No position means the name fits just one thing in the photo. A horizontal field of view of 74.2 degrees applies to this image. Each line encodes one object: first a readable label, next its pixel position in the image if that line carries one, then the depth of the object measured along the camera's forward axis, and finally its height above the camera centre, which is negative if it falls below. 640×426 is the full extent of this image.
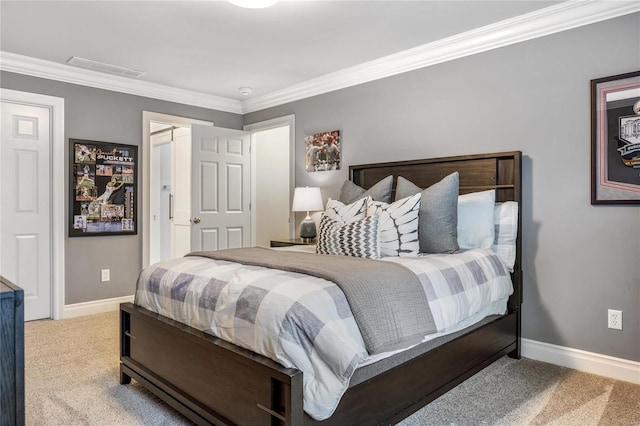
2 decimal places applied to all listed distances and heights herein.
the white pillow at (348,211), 2.88 -0.01
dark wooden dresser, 1.30 -0.46
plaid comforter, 1.52 -0.42
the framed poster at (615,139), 2.46 +0.42
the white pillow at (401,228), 2.63 -0.11
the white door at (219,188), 4.59 +0.24
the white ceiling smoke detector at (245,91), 4.51 +1.29
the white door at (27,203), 3.65 +0.05
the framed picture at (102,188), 3.96 +0.20
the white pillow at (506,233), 2.76 -0.15
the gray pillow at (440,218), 2.68 -0.05
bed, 1.57 -0.74
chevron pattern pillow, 2.50 -0.18
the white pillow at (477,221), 2.77 -0.07
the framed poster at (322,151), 4.15 +0.59
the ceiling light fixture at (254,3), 2.50 +1.23
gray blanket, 1.69 -0.37
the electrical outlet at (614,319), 2.54 -0.66
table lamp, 4.01 +0.05
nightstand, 3.95 -0.31
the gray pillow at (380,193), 3.19 +0.13
